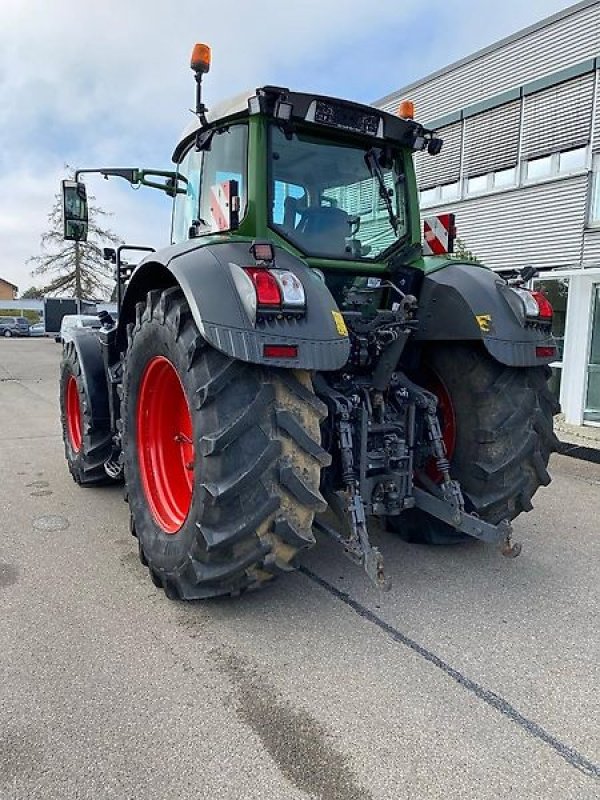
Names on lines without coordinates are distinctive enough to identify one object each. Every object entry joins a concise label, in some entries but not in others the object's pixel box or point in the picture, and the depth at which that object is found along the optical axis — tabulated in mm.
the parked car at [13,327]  43594
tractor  2666
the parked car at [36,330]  44684
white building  9320
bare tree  35834
